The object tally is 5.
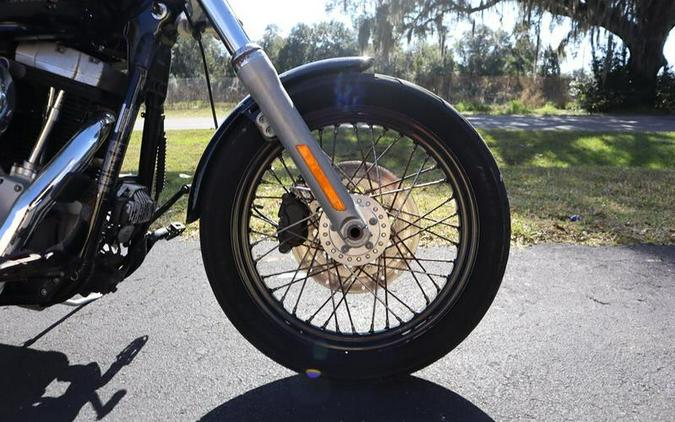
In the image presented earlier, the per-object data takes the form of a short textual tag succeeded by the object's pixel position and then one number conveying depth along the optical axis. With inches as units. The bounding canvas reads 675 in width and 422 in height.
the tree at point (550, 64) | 878.8
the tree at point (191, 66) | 1484.5
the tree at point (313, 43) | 1946.4
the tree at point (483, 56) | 2219.5
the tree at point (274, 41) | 2016.5
